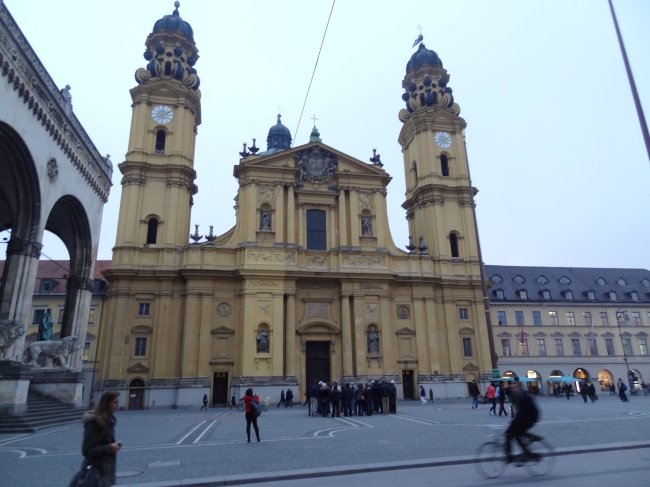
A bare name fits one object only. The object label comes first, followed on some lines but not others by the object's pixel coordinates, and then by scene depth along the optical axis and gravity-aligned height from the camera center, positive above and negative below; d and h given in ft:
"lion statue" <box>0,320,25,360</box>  49.98 +5.30
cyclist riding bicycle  24.55 -2.30
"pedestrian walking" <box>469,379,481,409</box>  77.56 -2.73
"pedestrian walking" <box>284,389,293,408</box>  96.73 -3.83
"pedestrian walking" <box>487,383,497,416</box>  63.90 -2.42
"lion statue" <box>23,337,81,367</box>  61.67 +4.60
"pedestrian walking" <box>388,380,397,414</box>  73.15 -3.36
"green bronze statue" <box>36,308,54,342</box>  67.51 +7.71
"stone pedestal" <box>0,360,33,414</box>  49.08 -0.01
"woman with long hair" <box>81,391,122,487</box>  15.94 -1.85
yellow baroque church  104.99 +23.55
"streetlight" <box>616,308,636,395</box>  148.91 +6.28
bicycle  24.29 -4.06
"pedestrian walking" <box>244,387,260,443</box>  39.06 -2.52
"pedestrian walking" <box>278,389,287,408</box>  96.94 -3.88
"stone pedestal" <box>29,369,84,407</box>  64.95 +0.18
